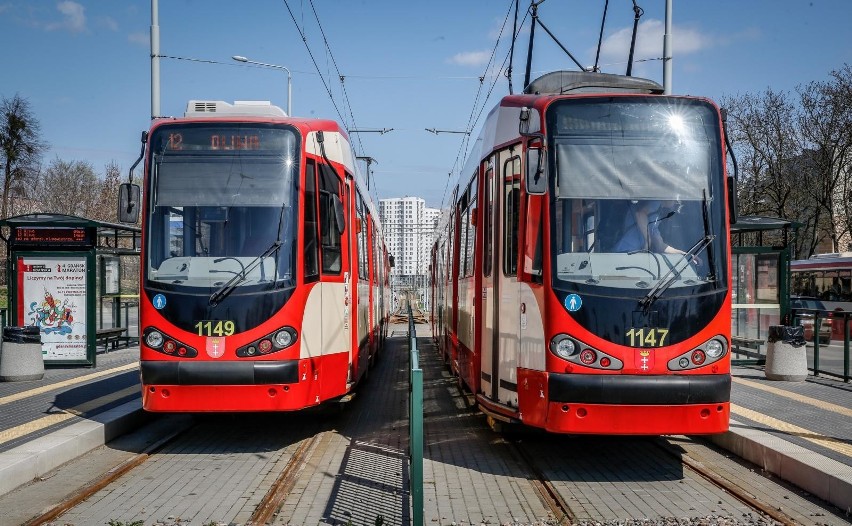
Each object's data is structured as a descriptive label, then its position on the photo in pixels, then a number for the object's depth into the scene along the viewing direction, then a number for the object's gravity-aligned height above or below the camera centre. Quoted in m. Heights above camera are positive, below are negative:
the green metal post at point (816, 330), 15.55 -1.26
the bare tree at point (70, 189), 51.12 +4.36
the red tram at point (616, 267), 7.71 -0.06
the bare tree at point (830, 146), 36.78 +5.25
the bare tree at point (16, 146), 46.41 +6.25
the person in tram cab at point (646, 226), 8.02 +0.34
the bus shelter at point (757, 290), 17.38 -0.60
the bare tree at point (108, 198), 50.06 +3.66
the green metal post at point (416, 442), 6.12 -1.40
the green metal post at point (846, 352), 14.70 -1.56
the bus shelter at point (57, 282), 16.23 -0.46
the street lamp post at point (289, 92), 31.84 +6.44
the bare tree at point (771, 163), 40.00 +4.76
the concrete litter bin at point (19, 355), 14.68 -1.69
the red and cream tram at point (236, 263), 9.01 -0.04
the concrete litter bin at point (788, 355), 14.88 -1.64
